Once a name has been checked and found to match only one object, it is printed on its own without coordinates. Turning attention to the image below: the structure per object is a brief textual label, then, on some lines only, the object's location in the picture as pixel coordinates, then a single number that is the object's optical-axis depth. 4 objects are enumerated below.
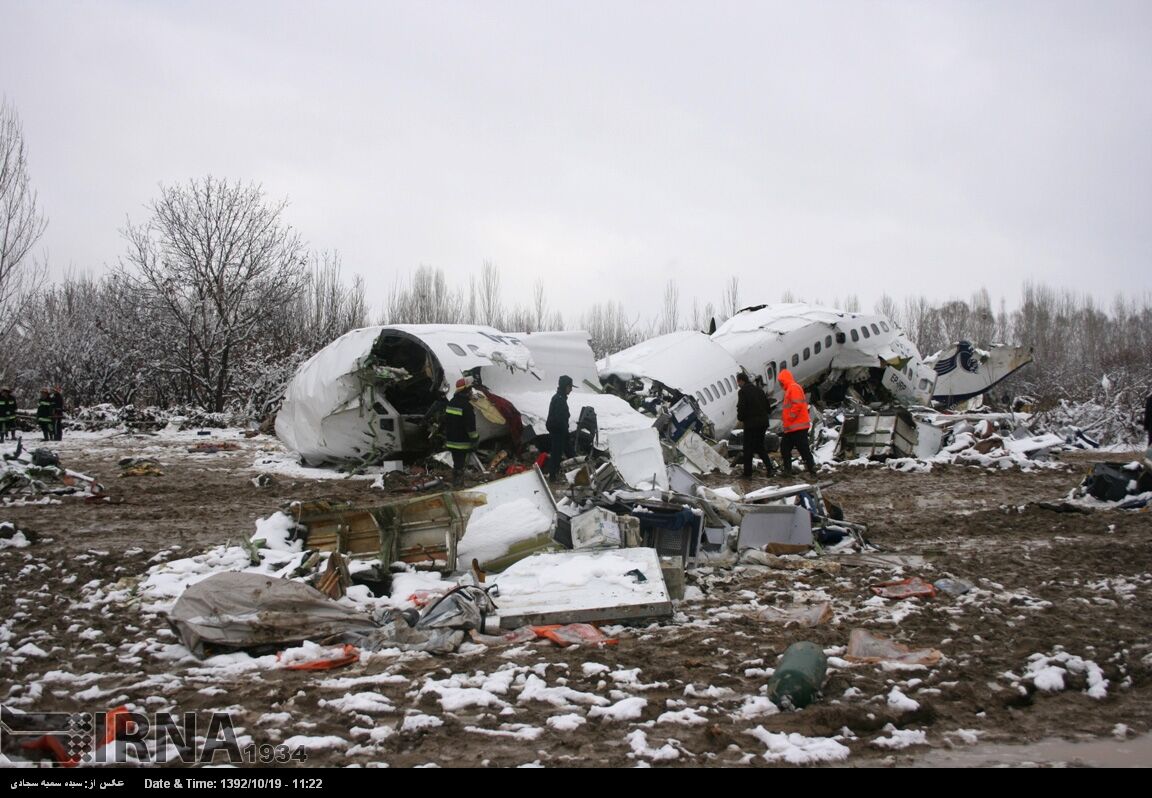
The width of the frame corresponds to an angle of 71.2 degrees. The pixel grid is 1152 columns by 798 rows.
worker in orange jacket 12.33
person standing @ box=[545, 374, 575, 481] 12.02
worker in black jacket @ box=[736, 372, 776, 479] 12.60
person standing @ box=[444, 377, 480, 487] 11.30
